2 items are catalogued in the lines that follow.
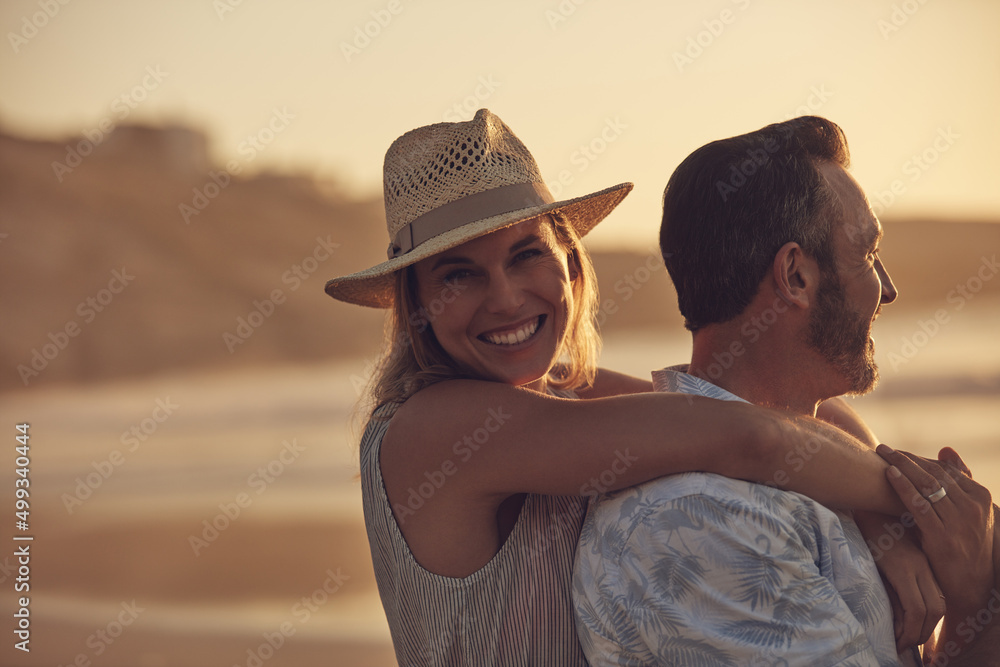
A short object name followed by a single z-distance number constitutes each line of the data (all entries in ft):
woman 9.20
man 9.00
